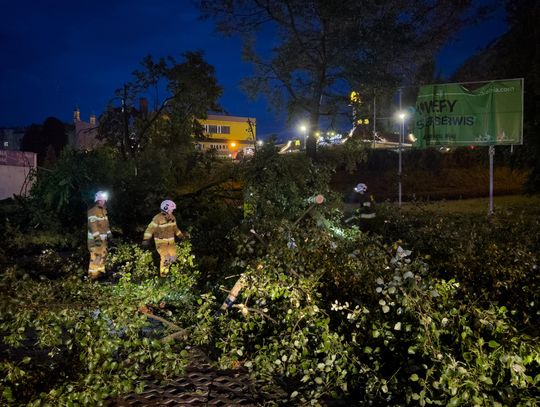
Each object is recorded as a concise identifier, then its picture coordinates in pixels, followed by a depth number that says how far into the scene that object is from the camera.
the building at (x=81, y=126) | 34.97
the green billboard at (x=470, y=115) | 13.22
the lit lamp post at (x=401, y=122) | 17.08
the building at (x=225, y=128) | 60.59
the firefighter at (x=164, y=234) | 8.10
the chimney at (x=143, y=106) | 21.41
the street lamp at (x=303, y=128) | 18.84
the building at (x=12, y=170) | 22.58
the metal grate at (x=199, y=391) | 4.11
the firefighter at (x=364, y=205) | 11.66
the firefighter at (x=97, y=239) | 8.54
